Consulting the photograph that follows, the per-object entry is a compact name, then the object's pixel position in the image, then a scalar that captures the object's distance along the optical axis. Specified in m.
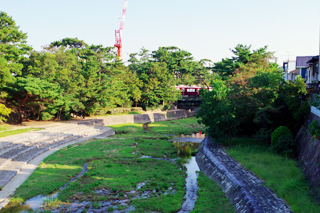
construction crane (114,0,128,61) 81.00
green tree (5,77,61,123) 31.02
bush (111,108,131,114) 50.87
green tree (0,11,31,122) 29.68
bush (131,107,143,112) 55.19
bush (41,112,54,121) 35.22
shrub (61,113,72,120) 40.10
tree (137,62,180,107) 56.47
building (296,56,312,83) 39.72
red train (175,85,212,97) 68.38
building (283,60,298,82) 55.14
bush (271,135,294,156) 18.62
